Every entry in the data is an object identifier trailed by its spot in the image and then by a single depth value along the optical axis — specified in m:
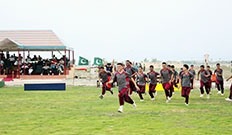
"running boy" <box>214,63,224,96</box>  26.34
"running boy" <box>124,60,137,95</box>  22.03
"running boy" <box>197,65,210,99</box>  24.68
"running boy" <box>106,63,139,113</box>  16.03
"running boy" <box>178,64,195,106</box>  19.34
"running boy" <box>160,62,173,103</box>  21.23
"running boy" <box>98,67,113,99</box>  24.02
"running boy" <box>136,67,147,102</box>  22.16
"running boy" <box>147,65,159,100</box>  22.11
